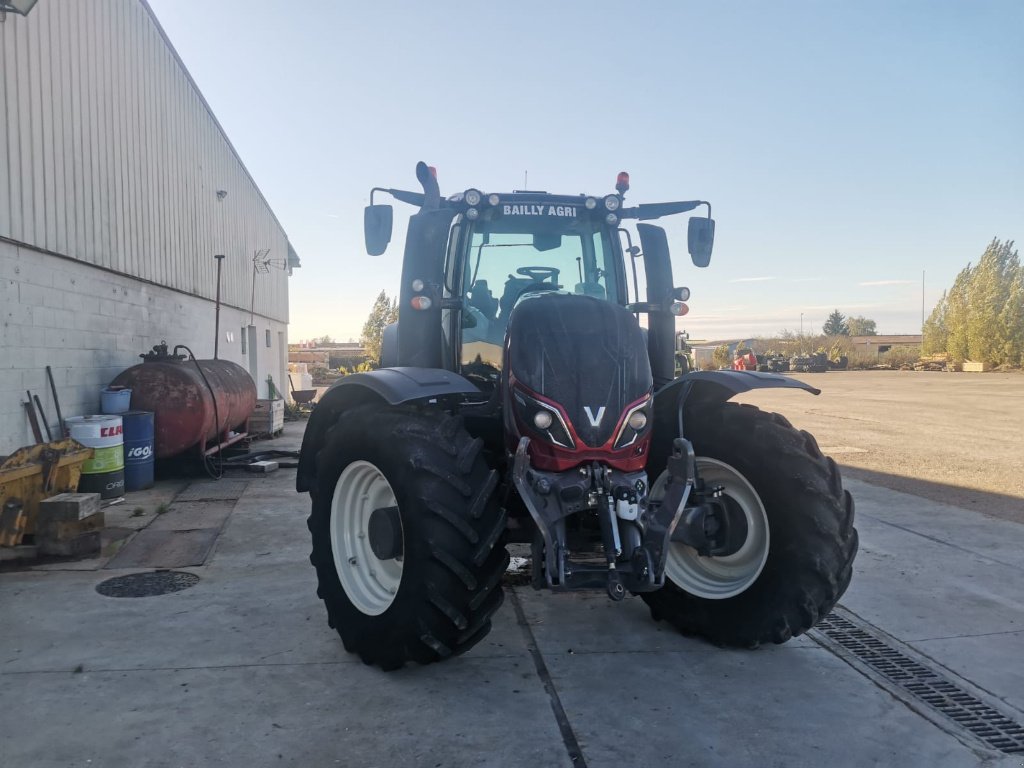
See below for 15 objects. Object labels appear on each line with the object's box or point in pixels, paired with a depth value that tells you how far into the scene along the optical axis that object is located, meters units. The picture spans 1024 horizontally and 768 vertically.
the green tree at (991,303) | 49.88
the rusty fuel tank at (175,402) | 9.25
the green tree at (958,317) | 52.81
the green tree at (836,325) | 113.62
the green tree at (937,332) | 58.03
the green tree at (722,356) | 48.75
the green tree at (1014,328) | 48.91
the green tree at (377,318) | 53.12
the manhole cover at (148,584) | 5.12
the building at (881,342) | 75.03
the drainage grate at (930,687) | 3.29
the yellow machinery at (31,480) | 5.76
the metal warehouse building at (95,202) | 7.58
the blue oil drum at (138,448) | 8.81
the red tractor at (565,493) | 3.54
